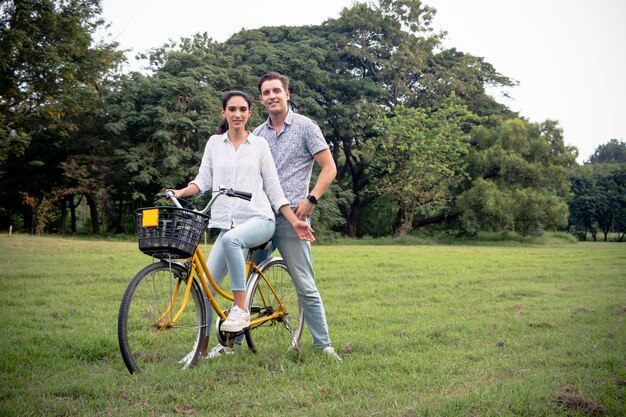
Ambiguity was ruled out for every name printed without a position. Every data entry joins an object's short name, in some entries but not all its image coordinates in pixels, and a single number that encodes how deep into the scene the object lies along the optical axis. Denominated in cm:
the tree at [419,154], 2884
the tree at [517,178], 2938
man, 449
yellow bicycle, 368
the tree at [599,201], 5028
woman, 420
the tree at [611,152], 8969
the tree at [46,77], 1886
